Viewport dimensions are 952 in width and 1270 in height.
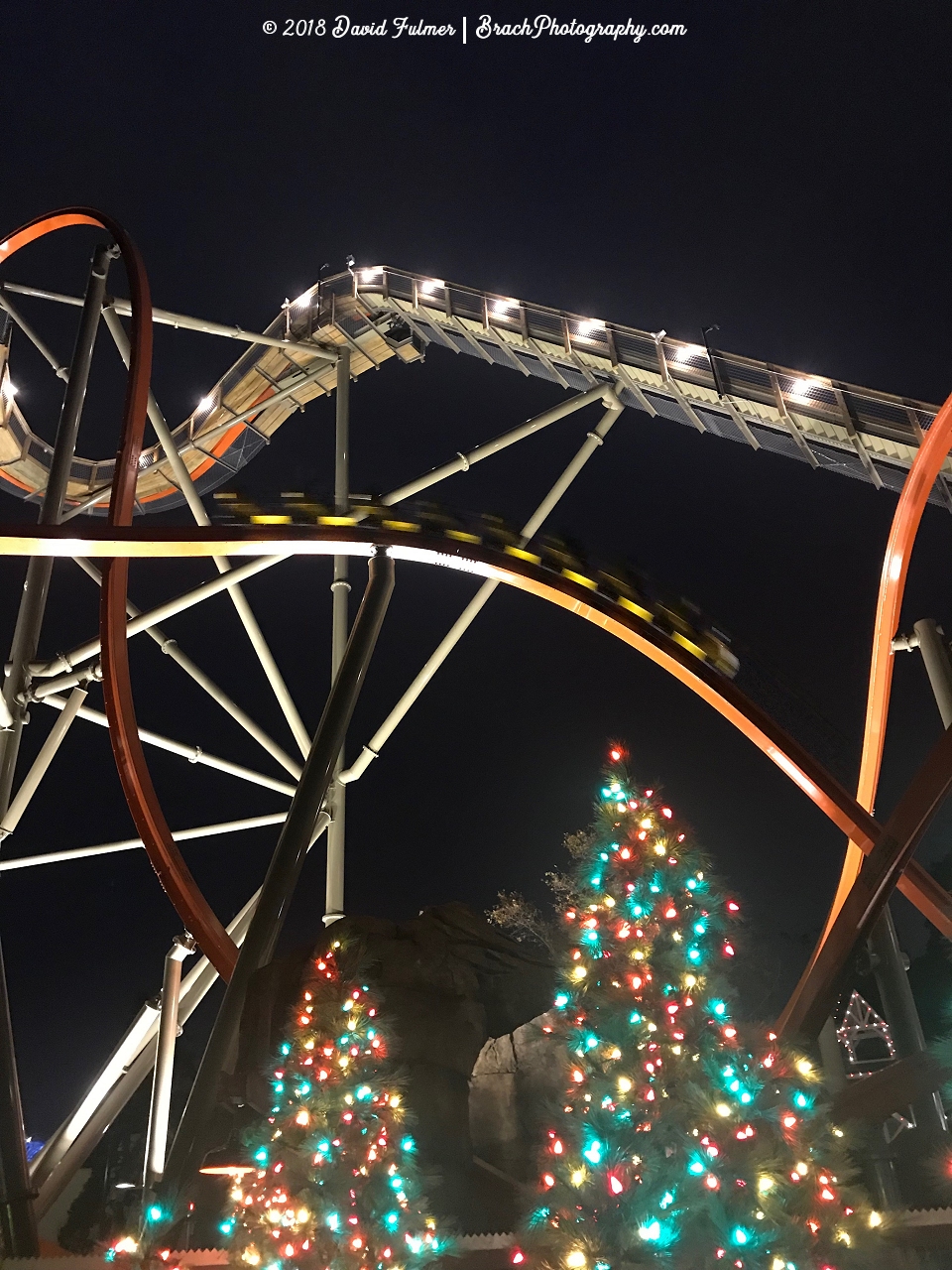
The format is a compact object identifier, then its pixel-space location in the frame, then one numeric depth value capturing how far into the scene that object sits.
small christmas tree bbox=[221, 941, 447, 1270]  6.12
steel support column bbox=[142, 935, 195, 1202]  7.51
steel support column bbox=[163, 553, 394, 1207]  7.00
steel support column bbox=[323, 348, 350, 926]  9.80
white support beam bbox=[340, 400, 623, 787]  10.96
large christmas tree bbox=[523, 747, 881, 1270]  4.91
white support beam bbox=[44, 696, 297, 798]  11.73
